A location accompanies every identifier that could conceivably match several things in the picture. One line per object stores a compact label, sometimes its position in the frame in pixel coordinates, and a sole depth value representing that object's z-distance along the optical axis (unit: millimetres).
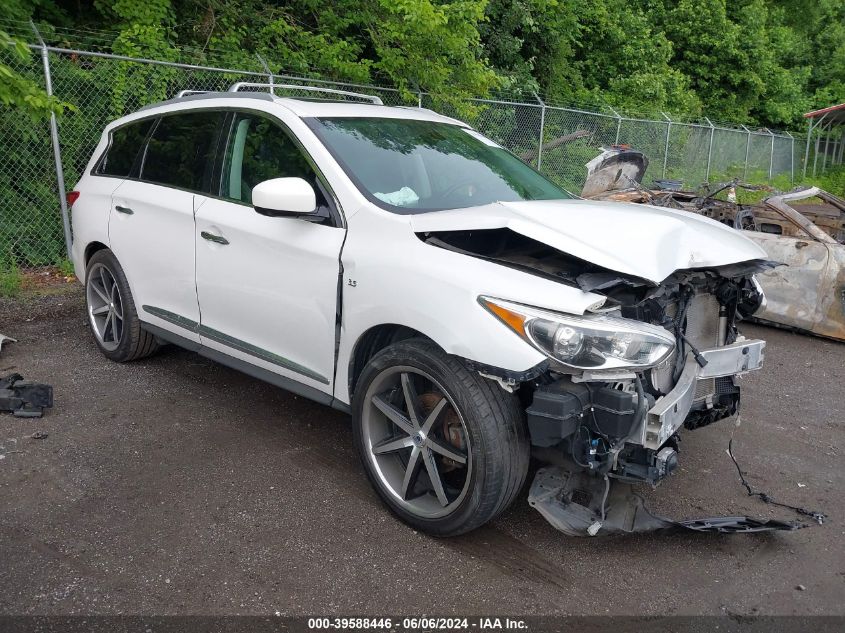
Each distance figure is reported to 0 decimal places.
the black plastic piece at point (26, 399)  4605
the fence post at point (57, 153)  7682
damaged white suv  2959
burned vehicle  7117
